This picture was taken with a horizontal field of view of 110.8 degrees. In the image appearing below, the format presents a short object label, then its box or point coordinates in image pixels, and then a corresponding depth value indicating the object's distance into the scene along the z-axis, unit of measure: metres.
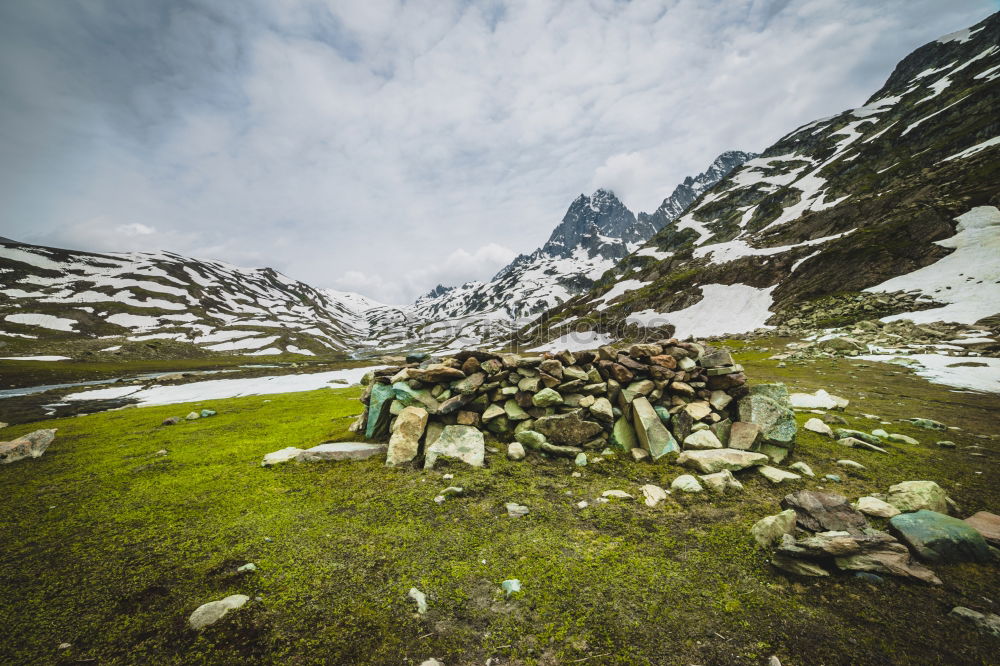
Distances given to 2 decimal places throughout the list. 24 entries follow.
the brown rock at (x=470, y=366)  10.21
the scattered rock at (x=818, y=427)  9.74
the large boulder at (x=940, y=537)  4.61
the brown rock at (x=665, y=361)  9.88
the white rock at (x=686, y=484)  6.83
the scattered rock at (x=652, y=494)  6.54
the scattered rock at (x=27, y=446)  8.91
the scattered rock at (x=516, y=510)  6.23
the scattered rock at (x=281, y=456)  8.38
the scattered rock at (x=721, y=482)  6.79
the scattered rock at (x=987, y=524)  4.85
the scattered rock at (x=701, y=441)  8.38
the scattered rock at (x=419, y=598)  4.09
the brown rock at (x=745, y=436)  8.24
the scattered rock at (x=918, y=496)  5.70
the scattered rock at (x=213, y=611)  3.78
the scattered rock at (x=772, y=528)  5.12
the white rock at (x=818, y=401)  12.66
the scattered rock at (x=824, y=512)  5.26
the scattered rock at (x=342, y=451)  8.63
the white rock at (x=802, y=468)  7.43
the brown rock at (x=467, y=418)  9.77
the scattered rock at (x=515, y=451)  8.66
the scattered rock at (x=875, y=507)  5.59
